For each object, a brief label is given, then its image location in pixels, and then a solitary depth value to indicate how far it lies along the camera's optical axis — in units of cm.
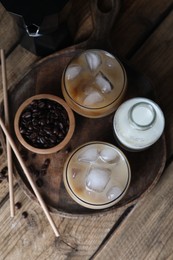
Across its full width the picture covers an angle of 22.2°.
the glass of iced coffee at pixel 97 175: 91
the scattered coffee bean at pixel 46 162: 96
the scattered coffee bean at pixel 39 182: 96
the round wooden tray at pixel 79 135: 96
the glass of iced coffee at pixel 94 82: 93
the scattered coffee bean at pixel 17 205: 103
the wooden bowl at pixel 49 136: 92
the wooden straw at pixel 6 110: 95
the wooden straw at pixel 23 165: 93
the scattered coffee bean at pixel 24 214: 103
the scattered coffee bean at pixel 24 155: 97
